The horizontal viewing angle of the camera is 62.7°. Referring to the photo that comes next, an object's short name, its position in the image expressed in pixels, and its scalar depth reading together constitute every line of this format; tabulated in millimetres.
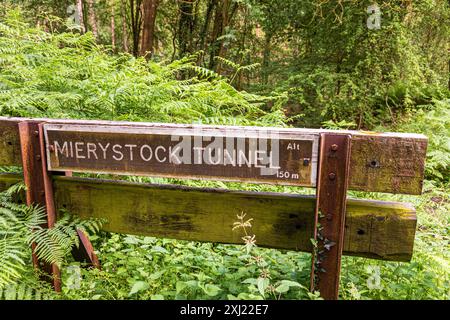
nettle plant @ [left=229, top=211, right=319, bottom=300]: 2061
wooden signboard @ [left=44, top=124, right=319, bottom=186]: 1972
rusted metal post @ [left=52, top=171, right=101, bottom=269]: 2699
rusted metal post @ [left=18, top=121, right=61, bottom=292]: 2277
